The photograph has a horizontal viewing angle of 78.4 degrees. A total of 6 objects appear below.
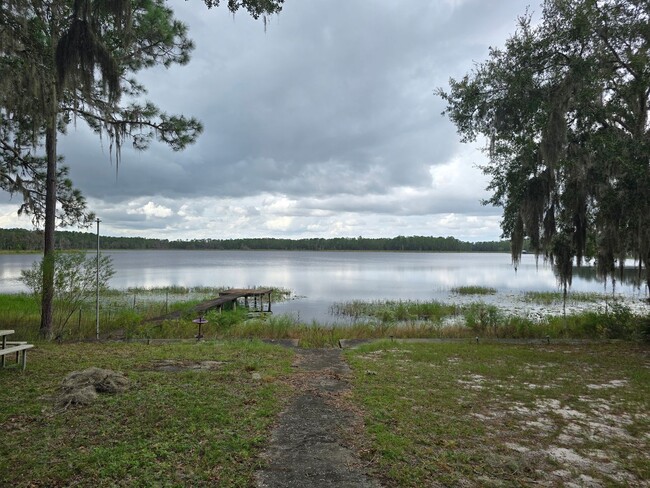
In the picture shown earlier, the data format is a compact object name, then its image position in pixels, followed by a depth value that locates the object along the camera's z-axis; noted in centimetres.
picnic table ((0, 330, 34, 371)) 582
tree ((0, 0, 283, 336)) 417
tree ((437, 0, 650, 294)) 851
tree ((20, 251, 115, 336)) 964
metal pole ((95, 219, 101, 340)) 980
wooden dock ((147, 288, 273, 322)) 1418
